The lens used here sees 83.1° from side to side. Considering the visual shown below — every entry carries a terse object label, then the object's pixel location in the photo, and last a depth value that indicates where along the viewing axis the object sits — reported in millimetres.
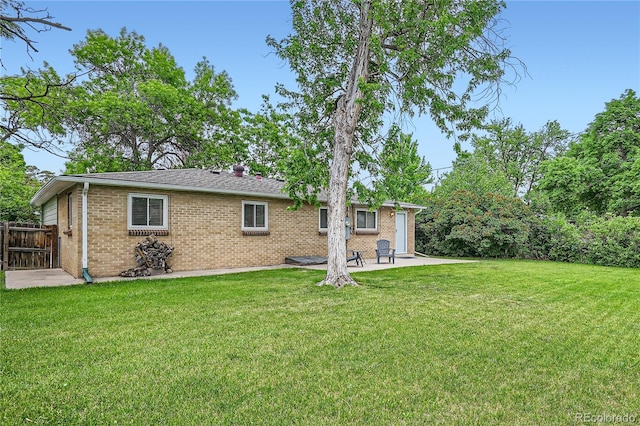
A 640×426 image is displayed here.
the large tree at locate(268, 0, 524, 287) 8539
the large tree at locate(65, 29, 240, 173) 20797
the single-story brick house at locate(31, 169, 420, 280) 9406
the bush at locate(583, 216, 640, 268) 14203
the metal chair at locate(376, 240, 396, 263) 14258
